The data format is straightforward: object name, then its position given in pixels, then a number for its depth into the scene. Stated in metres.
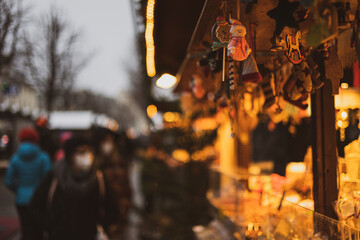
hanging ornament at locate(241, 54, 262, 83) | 2.42
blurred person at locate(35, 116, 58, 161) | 9.35
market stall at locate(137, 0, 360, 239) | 2.13
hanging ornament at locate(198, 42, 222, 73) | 2.78
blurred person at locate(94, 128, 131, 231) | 9.41
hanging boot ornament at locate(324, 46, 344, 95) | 2.42
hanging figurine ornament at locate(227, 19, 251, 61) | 2.18
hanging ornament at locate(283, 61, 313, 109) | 2.59
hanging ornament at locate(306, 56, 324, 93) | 2.53
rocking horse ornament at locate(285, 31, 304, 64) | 2.17
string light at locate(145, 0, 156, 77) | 3.13
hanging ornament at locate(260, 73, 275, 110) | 3.33
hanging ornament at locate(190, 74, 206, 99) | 4.65
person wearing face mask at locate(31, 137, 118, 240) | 4.38
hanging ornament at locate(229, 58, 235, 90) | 2.51
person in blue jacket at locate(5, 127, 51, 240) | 5.82
